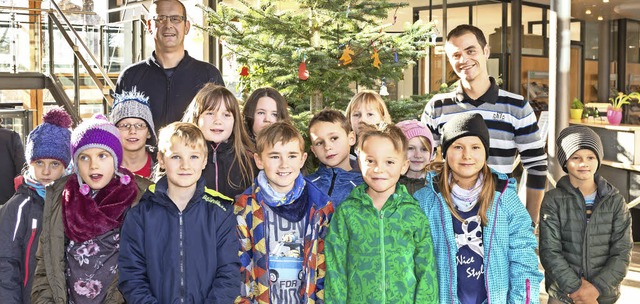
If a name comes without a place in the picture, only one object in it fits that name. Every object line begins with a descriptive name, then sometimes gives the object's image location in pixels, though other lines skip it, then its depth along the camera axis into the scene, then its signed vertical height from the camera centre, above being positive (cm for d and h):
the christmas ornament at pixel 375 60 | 662 +70
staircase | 962 +106
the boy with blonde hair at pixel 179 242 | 301 -43
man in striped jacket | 379 +16
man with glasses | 427 +39
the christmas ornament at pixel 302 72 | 636 +56
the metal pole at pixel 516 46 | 1437 +178
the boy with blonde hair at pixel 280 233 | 320 -42
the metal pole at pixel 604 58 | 1722 +185
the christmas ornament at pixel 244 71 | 733 +66
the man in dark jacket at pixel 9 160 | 595 -18
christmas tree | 676 +87
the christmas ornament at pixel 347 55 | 656 +73
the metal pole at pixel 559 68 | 621 +58
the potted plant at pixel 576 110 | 1090 +40
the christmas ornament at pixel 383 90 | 694 +45
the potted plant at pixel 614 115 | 905 +27
